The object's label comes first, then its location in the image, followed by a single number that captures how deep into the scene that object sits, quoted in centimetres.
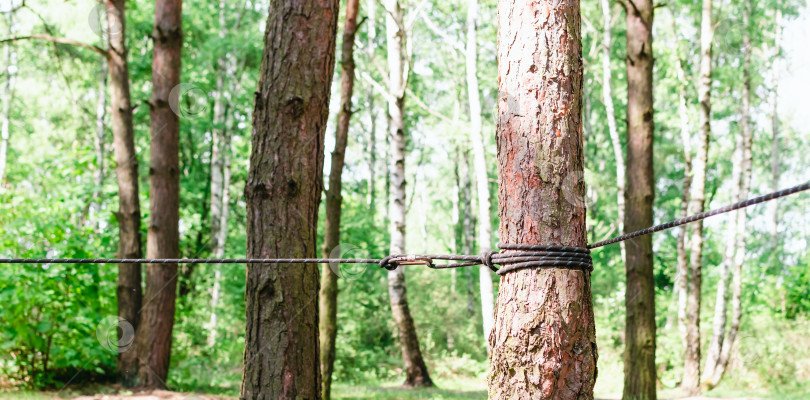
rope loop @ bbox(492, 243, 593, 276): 216
